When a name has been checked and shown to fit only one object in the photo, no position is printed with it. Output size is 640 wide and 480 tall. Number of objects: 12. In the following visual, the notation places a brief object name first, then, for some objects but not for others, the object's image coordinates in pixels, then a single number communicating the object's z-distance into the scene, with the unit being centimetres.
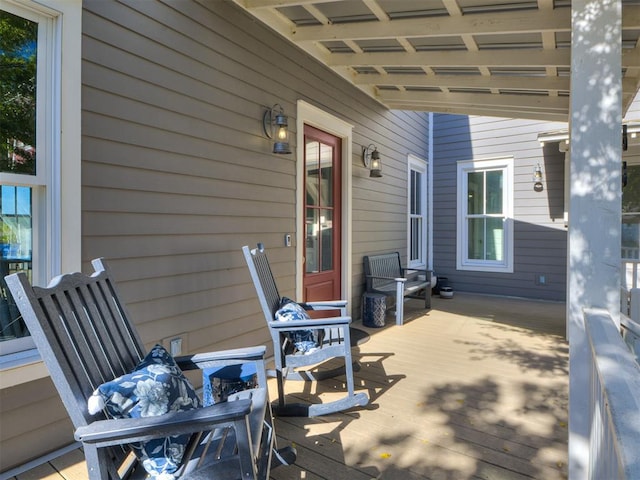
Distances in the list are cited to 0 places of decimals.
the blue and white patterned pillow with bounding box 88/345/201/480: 127
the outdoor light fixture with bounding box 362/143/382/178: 517
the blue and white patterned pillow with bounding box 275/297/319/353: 267
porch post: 162
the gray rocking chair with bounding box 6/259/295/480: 119
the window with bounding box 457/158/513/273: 700
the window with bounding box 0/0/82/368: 194
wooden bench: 495
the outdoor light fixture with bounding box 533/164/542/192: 654
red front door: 419
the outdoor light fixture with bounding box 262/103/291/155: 343
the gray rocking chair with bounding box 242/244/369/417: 251
